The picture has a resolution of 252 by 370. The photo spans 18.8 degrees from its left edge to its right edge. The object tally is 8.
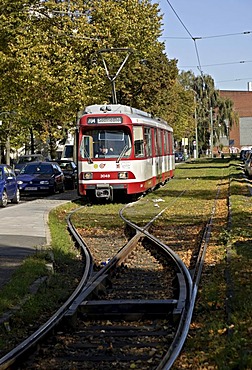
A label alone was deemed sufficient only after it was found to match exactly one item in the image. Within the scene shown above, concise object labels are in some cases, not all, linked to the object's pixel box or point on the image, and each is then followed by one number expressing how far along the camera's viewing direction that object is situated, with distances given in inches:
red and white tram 967.6
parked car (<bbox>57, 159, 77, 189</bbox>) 1605.6
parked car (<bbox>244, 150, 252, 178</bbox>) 1756.8
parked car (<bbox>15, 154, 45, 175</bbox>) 2081.9
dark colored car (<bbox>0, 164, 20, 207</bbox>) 1069.3
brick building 5113.2
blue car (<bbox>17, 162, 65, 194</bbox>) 1338.6
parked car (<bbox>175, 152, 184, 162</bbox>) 3939.5
